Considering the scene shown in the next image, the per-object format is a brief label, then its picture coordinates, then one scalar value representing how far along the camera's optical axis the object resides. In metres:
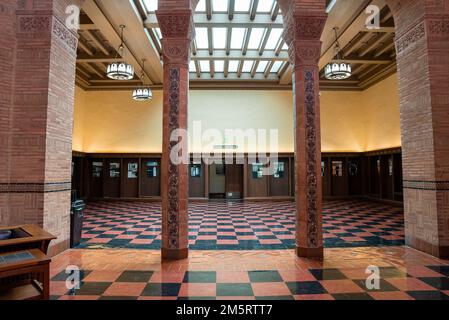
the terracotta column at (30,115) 4.35
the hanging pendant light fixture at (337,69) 8.39
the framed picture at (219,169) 13.16
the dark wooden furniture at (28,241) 2.50
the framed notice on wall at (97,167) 12.69
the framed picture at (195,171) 12.70
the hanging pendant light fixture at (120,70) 8.11
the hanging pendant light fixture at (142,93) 10.44
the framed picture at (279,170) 12.73
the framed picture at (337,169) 13.09
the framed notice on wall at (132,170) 12.63
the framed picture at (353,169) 13.15
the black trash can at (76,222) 5.10
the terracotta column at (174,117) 4.39
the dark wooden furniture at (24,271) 2.23
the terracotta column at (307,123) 4.52
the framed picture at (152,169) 12.66
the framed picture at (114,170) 12.65
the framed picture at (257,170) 12.67
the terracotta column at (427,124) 4.57
